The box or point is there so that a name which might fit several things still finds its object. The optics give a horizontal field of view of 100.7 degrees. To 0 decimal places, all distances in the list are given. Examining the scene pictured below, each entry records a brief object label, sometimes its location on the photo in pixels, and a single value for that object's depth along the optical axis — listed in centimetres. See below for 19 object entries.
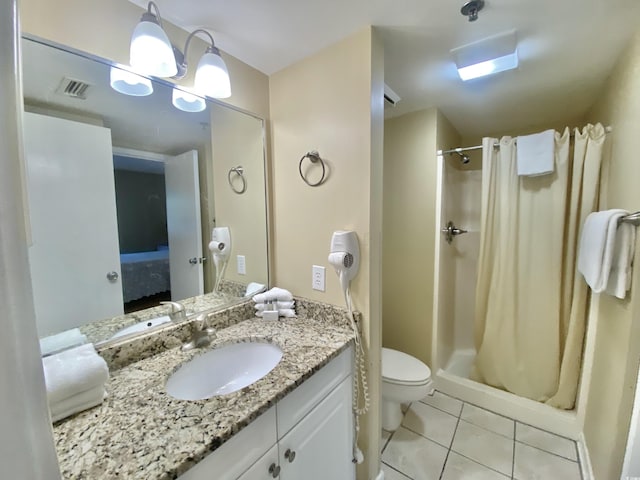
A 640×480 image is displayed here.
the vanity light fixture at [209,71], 109
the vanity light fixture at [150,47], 89
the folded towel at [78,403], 70
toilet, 162
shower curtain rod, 193
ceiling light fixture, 118
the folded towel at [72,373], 69
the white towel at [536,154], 171
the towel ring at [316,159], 131
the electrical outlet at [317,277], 137
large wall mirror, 84
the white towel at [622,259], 117
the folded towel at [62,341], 84
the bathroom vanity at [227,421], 61
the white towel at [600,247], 122
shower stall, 176
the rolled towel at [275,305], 141
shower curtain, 168
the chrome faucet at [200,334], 110
